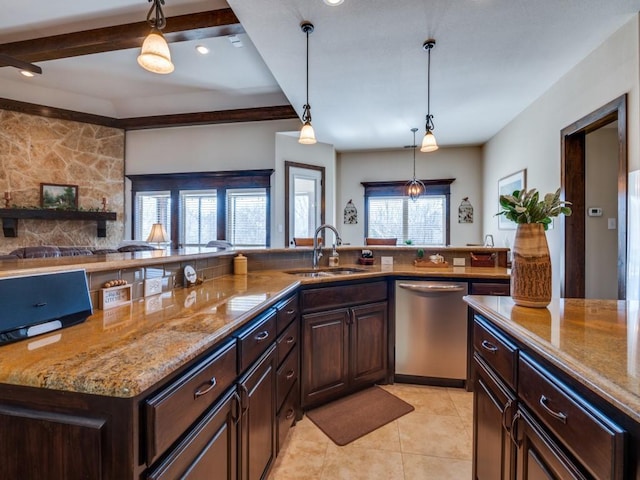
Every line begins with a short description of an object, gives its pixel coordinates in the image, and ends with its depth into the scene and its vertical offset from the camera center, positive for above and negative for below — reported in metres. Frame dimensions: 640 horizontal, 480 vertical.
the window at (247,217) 5.63 +0.40
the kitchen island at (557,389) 0.63 -0.38
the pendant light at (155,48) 1.87 +1.17
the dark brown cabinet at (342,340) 2.09 -0.73
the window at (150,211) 6.03 +0.54
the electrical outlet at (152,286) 1.49 -0.24
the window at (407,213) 6.33 +0.55
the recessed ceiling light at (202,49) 3.81 +2.35
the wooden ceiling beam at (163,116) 5.18 +2.16
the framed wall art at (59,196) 5.38 +0.74
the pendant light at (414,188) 5.17 +0.86
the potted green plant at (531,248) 1.20 -0.03
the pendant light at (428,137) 2.69 +0.91
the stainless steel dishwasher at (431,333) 2.44 -0.74
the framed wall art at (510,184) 4.24 +0.82
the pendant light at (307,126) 2.48 +0.94
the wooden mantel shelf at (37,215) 5.01 +0.38
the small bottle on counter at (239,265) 2.38 -0.20
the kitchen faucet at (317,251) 2.71 -0.11
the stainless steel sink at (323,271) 2.58 -0.28
